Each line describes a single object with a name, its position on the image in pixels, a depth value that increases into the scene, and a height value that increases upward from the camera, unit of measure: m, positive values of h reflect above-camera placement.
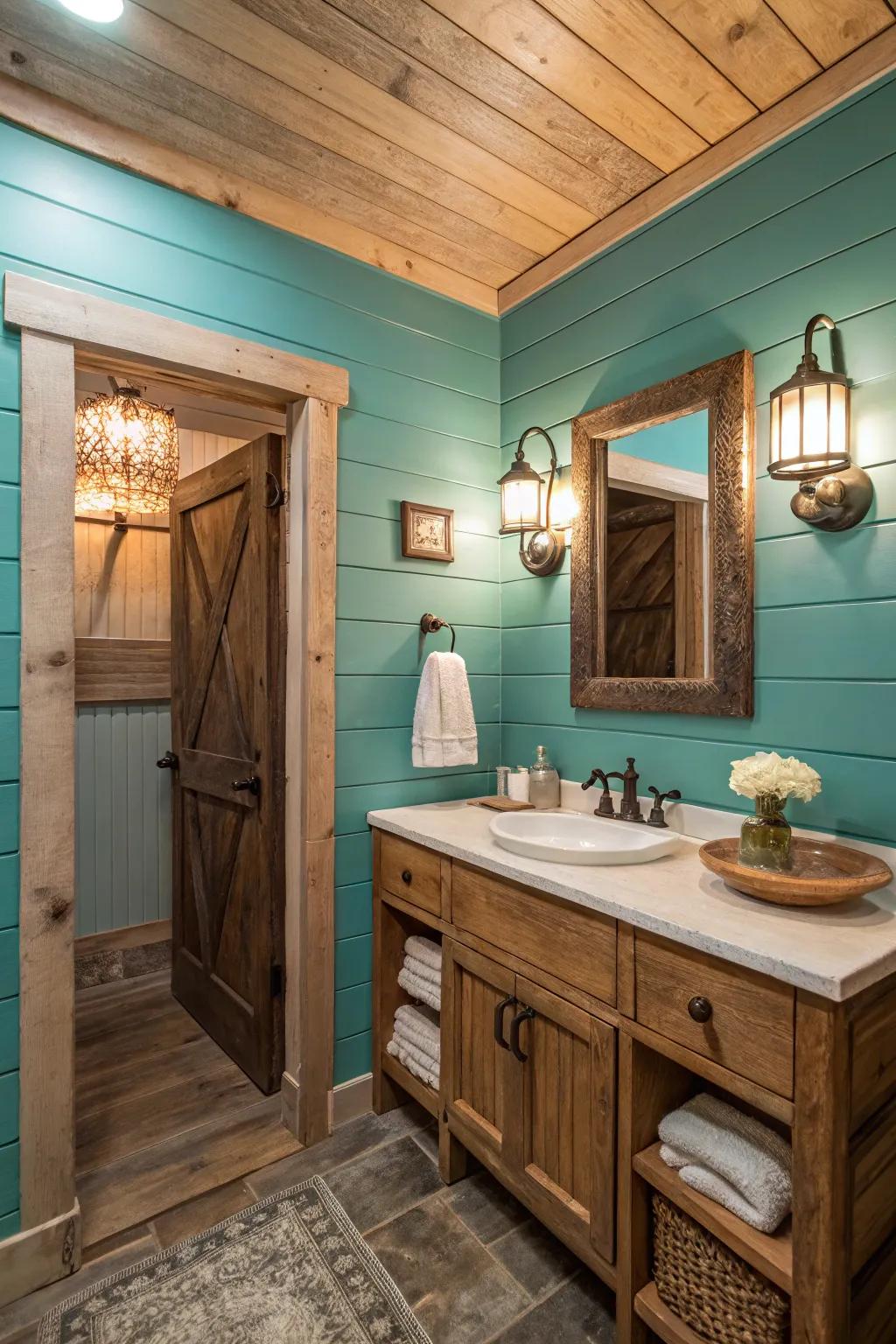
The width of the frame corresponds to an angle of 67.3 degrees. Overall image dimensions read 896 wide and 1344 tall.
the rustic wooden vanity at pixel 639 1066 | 1.01 -0.74
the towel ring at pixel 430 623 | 2.20 +0.14
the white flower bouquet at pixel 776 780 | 1.29 -0.21
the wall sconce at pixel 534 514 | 2.13 +0.49
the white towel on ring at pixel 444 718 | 2.06 -0.16
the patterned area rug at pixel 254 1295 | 1.36 -1.35
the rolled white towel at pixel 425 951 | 1.89 -0.82
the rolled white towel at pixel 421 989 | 1.86 -0.92
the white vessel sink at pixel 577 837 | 1.47 -0.42
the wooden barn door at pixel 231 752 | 2.10 -0.30
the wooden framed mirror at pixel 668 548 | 1.65 +0.33
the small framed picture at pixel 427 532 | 2.15 +0.44
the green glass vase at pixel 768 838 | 1.28 -0.33
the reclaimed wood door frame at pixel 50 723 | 1.51 -0.13
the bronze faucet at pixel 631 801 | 1.80 -0.36
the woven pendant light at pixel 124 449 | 2.33 +0.76
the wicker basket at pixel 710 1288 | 1.09 -1.06
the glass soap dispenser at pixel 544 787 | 2.10 -0.37
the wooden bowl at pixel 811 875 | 1.15 -0.38
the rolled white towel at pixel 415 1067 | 1.85 -1.13
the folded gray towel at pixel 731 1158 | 1.09 -0.84
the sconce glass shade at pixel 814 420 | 1.37 +0.51
